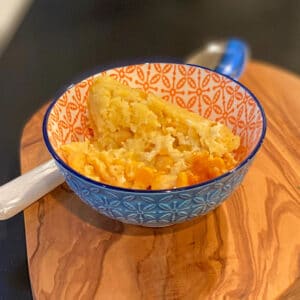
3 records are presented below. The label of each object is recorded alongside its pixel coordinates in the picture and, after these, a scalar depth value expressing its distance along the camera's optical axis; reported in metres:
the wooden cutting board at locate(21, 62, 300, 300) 0.54
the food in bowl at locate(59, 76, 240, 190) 0.57
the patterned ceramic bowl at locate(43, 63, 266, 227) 0.53
